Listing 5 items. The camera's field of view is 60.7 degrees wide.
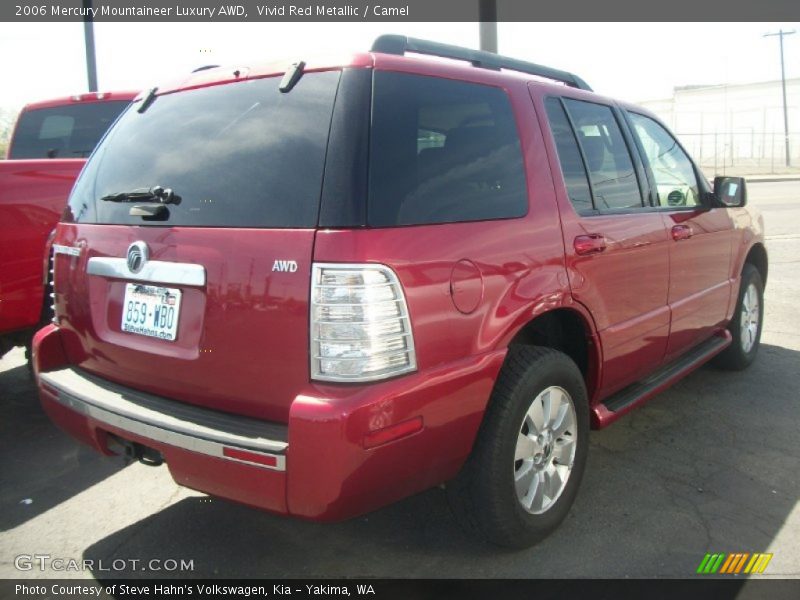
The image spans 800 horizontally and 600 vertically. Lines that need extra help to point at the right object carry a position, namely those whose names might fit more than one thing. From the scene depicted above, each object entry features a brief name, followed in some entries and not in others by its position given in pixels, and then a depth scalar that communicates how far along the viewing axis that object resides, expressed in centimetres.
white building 4478
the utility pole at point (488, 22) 771
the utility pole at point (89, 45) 1128
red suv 218
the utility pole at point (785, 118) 4779
